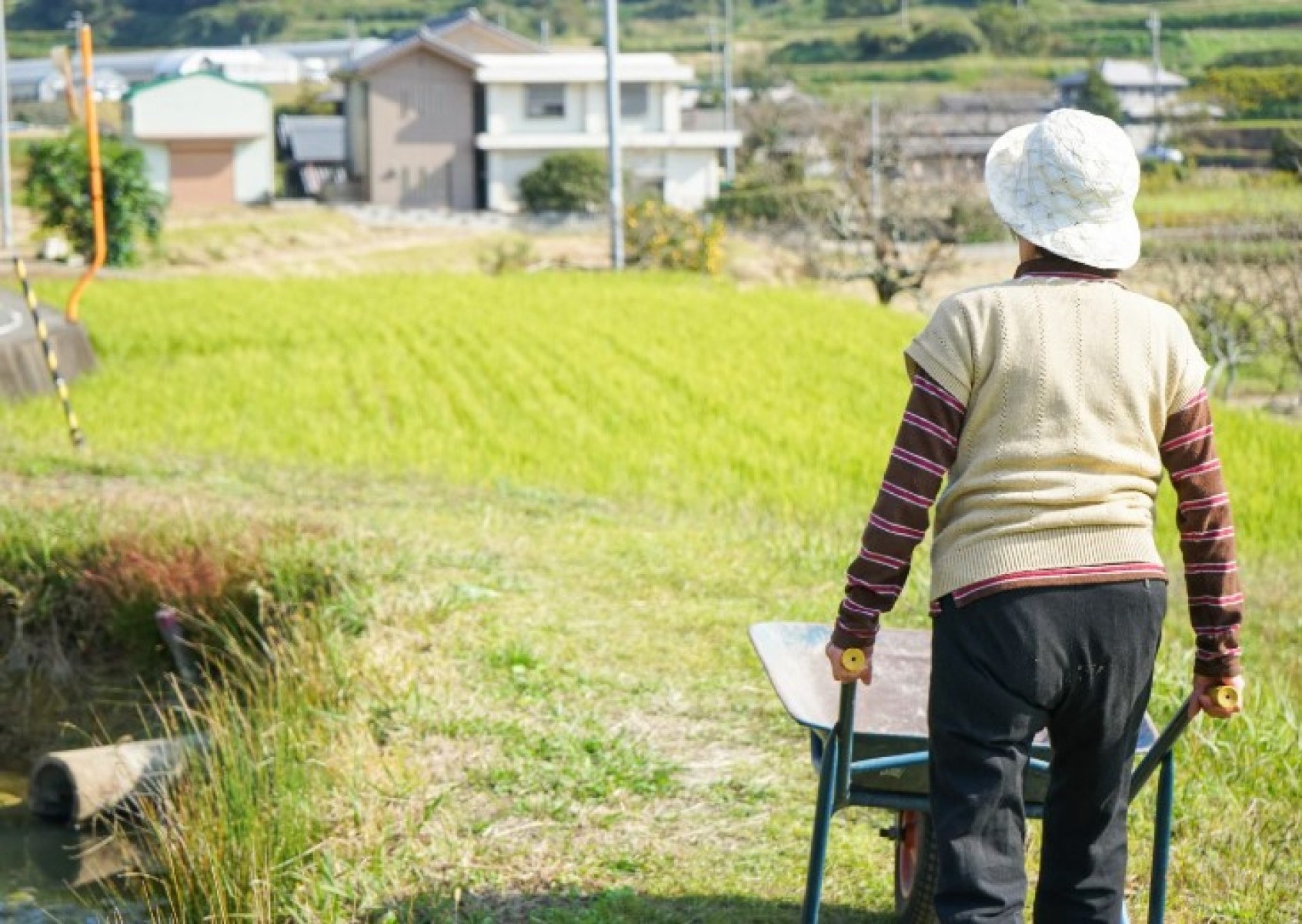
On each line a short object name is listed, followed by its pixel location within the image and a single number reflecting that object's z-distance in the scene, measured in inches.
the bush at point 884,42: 2696.9
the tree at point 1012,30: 2260.1
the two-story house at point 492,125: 1840.6
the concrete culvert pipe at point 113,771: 235.9
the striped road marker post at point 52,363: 428.9
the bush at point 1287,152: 690.8
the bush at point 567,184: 1733.5
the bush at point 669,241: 1164.5
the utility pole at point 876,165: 1314.0
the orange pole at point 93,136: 475.2
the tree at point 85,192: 1131.3
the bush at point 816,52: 2891.2
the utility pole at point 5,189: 1223.2
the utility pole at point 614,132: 1095.0
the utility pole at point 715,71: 2701.8
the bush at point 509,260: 1120.2
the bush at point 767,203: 1596.9
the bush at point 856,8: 3139.8
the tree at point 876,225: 1256.8
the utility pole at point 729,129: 2000.5
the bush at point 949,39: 2471.7
